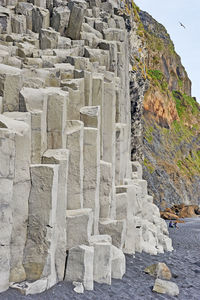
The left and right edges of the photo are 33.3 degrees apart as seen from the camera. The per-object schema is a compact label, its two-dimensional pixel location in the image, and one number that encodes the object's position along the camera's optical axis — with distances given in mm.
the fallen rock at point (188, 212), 38072
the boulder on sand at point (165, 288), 8711
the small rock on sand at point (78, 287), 7362
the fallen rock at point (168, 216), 34000
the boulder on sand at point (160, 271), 9875
